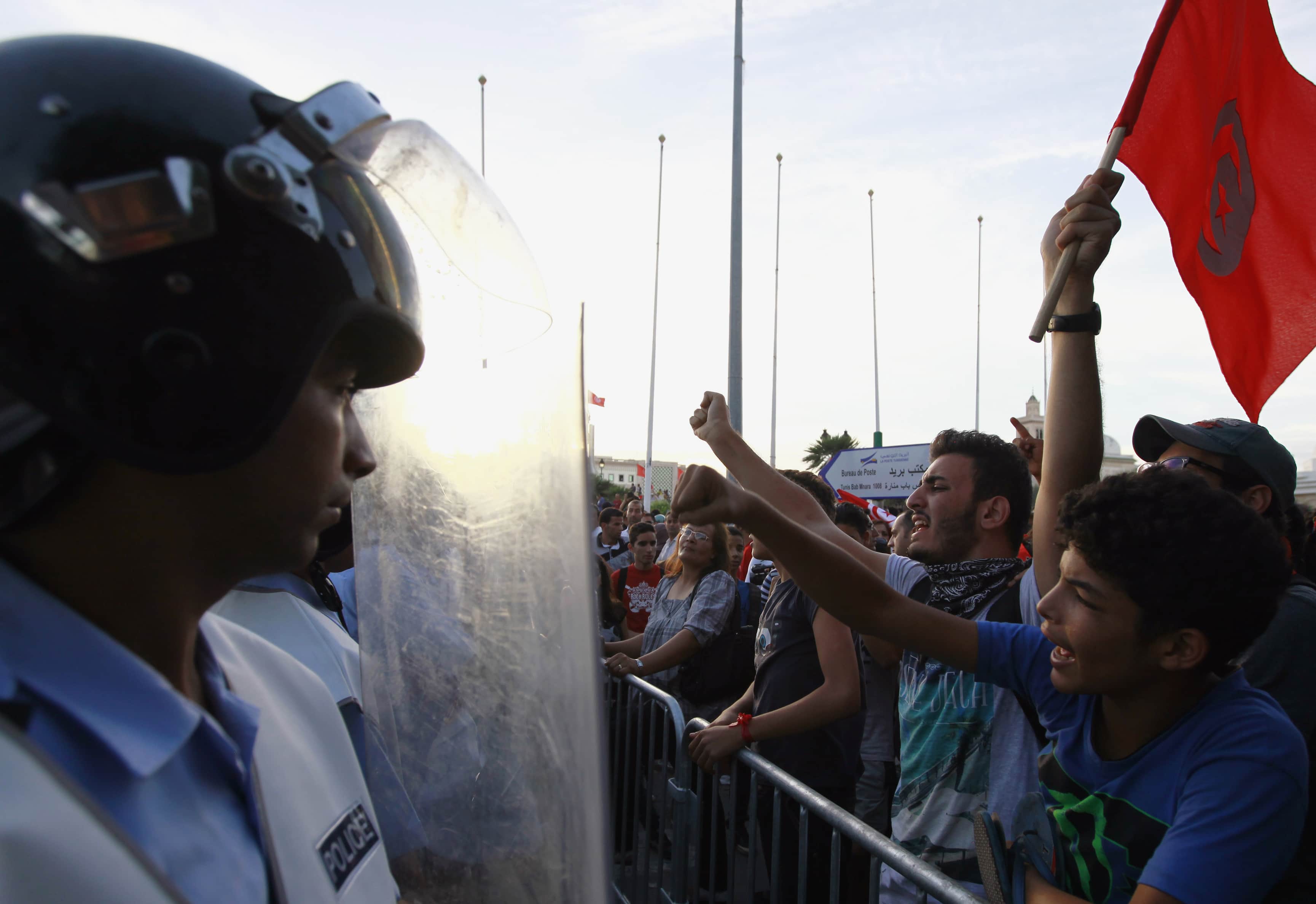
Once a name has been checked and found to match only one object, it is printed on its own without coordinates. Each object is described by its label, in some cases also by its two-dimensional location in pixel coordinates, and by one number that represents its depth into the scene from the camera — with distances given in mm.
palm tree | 54656
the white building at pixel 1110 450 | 50375
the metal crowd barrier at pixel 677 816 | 2369
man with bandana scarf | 2221
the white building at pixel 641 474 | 27809
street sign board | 13445
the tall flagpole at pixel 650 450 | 20000
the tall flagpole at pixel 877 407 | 28750
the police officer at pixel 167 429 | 685
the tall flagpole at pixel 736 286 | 12688
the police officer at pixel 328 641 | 1076
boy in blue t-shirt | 1449
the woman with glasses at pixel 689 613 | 4156
